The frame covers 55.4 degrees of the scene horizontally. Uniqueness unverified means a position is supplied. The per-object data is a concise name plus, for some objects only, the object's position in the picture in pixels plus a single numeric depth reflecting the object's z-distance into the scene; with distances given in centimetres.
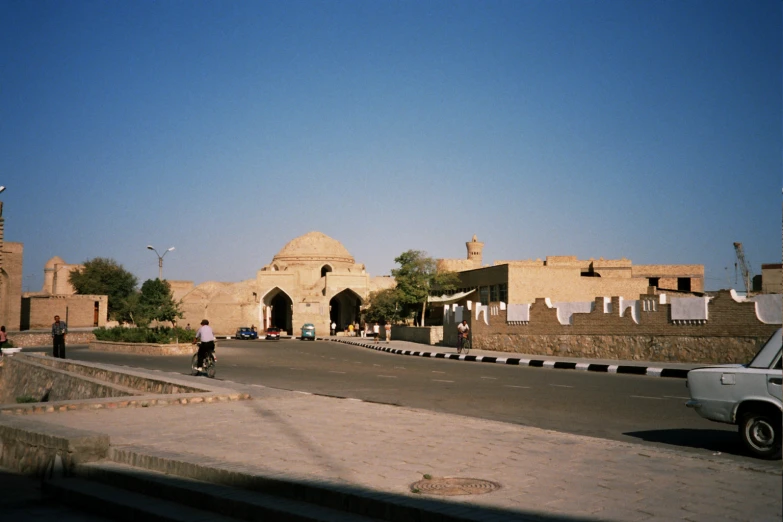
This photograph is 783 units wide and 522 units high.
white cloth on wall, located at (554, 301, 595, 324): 2630
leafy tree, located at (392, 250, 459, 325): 5466
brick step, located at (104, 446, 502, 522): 439
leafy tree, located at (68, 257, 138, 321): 8175
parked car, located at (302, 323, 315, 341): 5846
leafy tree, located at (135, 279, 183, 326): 4762
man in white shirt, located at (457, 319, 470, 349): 3114
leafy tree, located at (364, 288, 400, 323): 6091
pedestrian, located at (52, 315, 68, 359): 2502
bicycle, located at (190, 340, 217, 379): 1750
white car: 688
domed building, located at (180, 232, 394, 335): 6975
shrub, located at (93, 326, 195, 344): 3259
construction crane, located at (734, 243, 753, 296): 8386
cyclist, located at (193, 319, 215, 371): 1753
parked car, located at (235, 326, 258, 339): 5756
